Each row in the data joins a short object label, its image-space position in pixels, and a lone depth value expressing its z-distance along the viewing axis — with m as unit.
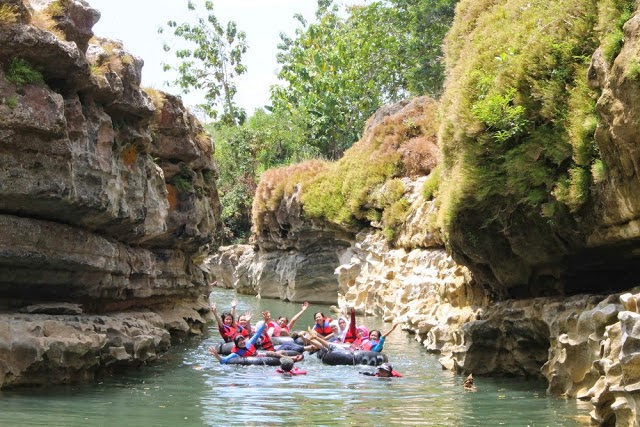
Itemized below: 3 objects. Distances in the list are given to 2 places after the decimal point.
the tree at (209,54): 57.91
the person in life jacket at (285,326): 23.47
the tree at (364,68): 41.97
